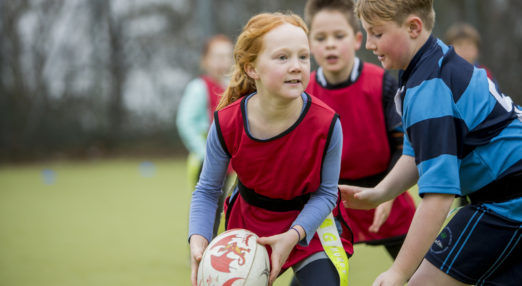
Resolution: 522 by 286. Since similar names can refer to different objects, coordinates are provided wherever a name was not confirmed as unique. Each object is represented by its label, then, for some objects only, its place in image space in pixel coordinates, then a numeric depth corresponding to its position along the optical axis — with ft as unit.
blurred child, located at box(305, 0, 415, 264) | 20.94
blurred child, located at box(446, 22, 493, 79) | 40.01
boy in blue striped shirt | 12.37
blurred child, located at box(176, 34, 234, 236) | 35.24
